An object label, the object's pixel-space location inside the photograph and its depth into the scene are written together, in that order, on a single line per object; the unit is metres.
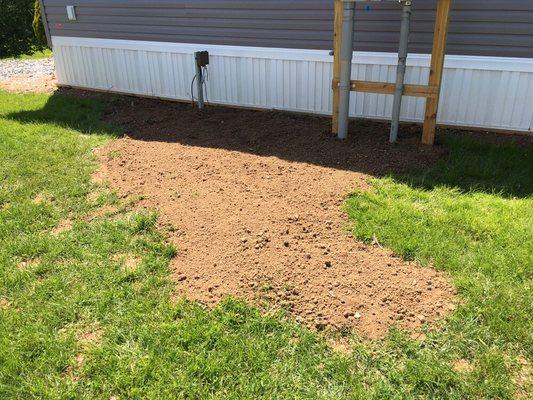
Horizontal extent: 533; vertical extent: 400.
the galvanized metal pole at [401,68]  4.94
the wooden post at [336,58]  5.41
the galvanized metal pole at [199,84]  7.09
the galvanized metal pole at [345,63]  5.14
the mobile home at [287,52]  5.57
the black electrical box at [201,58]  7.02
